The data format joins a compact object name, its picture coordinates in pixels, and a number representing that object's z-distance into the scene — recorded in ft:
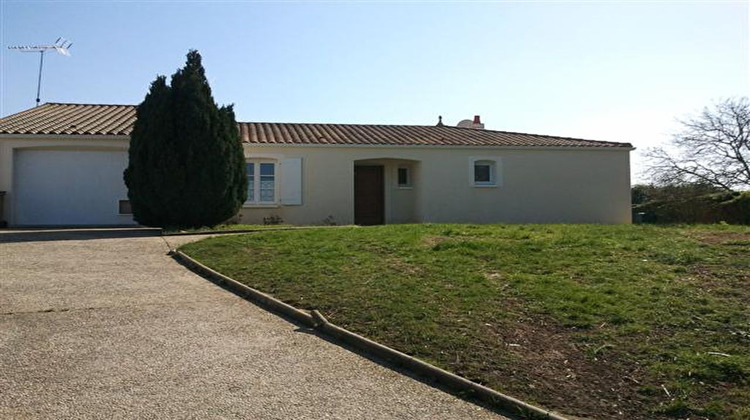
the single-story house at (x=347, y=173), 53.98
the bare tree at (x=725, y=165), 84.38
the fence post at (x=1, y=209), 51.52
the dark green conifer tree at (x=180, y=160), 44.98
